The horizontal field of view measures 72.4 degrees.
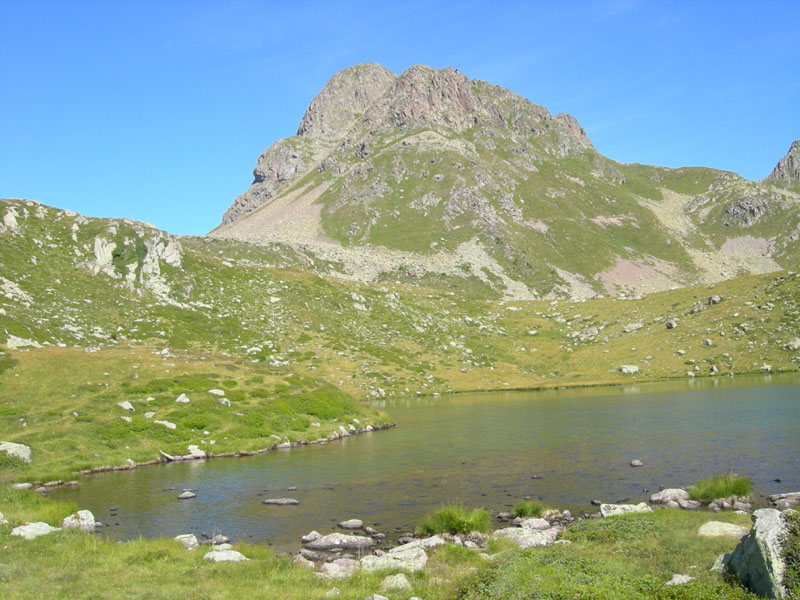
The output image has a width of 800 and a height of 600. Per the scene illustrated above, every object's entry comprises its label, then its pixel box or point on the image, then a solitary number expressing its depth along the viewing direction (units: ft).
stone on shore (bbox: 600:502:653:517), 84.89
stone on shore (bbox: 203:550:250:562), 69.10
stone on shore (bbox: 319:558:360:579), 64.54
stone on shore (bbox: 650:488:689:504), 95.02
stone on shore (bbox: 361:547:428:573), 64.95
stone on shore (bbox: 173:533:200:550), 78.64
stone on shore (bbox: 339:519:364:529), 90.27
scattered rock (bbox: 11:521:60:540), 75.82
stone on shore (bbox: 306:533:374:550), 80.59
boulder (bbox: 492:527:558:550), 74.23
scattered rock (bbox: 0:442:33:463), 126.41
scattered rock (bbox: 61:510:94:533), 86.33
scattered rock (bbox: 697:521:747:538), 64.49
